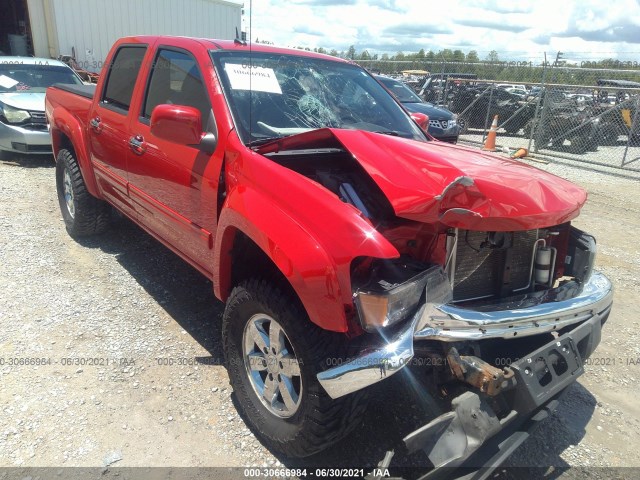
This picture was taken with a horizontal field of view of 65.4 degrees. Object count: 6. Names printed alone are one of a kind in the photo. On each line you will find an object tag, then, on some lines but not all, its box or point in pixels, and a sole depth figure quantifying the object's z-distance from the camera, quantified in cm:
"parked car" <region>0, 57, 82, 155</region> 809
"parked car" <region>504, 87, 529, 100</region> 1501
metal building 1566
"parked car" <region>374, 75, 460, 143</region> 1041
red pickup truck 199
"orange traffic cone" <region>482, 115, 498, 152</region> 1174
